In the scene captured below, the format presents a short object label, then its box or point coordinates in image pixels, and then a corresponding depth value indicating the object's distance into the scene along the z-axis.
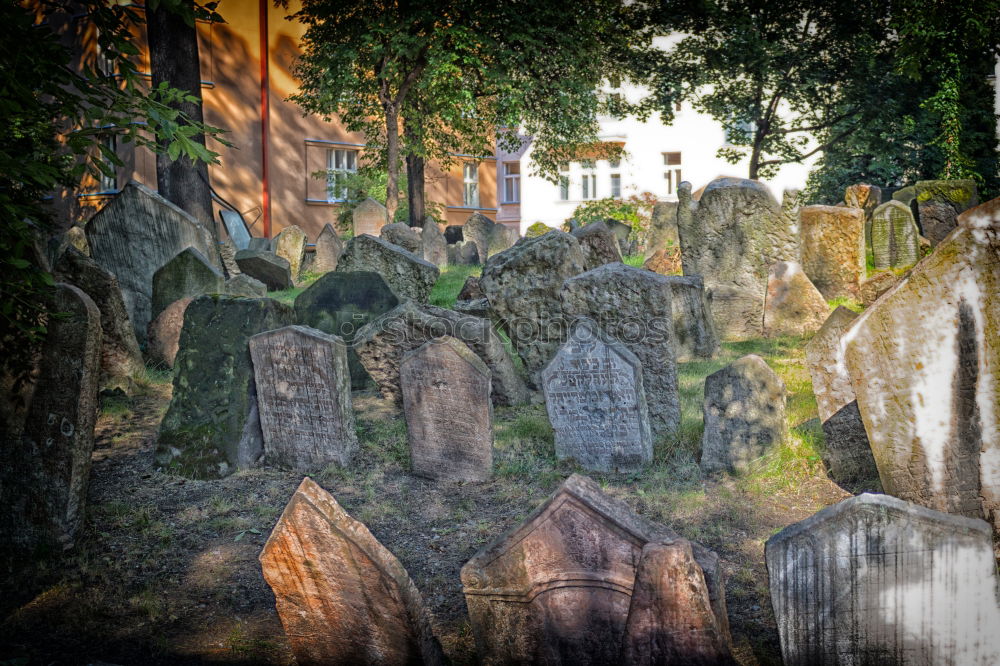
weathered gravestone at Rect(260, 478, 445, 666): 3.15
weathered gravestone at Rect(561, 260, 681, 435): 6.61
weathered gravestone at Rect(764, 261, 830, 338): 9.84
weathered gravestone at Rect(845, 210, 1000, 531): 3.60
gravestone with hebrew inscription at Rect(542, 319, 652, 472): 5.91
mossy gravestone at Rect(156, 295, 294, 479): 6.16
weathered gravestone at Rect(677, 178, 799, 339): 10.23
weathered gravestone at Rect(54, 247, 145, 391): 7.68
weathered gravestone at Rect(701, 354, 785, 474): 5.61
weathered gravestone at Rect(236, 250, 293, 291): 14.28
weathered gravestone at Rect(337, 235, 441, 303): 10.04
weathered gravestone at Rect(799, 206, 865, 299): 11.21
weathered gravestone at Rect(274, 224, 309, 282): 17.12
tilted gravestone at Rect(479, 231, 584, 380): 7.89
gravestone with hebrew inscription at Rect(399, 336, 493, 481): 5.82
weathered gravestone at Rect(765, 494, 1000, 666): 2.79
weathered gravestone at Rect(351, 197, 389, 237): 18.59
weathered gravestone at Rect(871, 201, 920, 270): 12.38
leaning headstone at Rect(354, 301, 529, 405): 7.23
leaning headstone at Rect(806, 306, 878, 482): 5.28
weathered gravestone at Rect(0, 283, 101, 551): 4.58
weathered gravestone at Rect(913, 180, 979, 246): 13.84
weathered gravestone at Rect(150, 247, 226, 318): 9.16
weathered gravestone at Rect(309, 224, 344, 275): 16.75
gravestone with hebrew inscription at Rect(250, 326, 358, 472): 5.97
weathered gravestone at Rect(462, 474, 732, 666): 3.12
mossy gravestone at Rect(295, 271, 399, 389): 8.42
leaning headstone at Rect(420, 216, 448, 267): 17.73
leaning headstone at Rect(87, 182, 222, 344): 9.91
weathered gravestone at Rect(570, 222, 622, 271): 9.34
